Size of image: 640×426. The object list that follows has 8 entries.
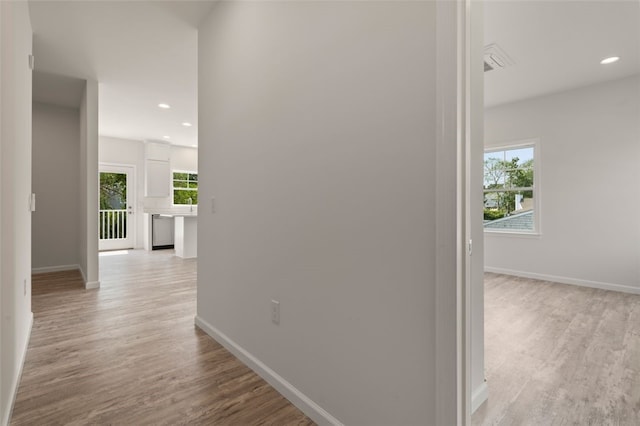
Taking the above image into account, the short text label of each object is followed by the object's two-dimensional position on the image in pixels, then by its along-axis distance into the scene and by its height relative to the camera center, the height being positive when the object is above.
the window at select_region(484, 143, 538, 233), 4.59 +0.36
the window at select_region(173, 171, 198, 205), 8.01 +0.73
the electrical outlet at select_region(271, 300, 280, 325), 1.73 -0.54
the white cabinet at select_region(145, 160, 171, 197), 7.39 +0.89
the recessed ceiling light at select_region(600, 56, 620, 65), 3.27 +1.62
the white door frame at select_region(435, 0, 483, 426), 0.99 +0.06
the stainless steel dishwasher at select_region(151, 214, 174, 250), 7.26 -0.39
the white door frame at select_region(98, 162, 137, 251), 7.13 +0.30
